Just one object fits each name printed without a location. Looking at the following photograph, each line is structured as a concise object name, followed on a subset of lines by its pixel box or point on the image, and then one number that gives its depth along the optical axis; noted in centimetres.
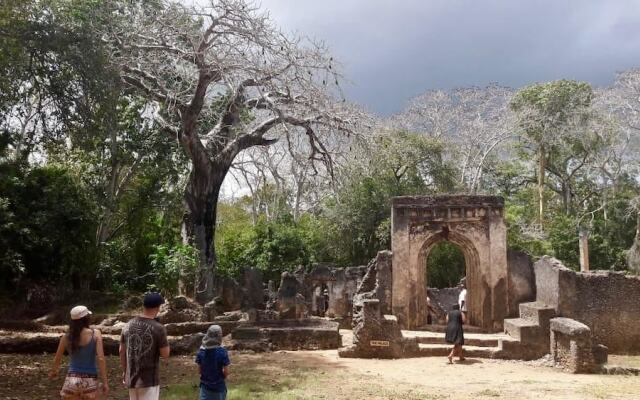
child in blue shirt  537
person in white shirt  1648
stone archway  1569
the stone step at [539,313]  1300
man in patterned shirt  489
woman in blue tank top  503
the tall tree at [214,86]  1576
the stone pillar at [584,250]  2164
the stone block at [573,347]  1103
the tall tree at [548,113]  3259
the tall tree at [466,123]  3139
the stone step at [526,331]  1288
